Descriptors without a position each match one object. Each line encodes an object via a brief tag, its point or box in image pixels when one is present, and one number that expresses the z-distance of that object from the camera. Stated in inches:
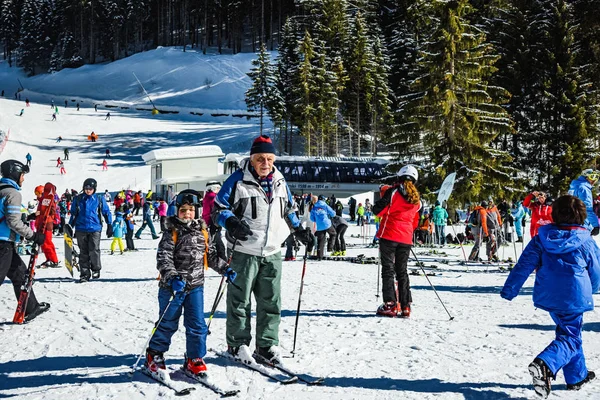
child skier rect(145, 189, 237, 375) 163.0
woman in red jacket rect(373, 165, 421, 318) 258.1
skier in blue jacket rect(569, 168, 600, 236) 266.1
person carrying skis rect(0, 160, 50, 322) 231.6
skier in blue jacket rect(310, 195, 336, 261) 559.1
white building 1610.5
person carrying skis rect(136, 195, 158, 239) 724.0
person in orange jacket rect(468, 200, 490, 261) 547.2
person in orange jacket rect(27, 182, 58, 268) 344.5
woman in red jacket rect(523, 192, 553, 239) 425.4
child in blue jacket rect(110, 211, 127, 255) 581.0
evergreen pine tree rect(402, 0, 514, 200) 978.7
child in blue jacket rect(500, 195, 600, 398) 147.3
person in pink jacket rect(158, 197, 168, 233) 726.5
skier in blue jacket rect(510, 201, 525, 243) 720.3
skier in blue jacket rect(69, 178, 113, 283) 376.5
